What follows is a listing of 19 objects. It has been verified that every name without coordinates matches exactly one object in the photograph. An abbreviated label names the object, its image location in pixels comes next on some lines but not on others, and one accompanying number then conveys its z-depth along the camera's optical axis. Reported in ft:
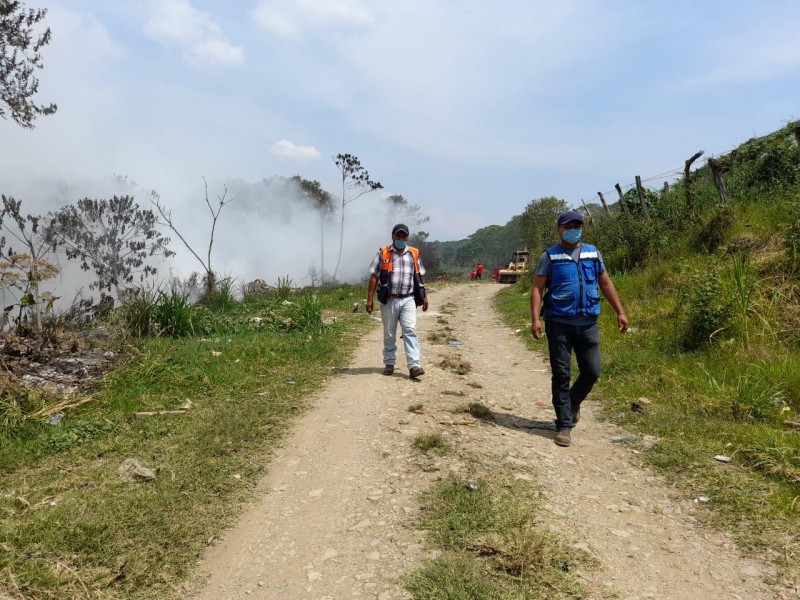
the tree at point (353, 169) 95.35
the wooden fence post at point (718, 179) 34.35
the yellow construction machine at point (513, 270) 96.22
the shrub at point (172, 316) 29.71
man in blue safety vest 14.21
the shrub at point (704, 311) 21.80
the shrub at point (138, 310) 28.17
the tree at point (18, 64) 39.04
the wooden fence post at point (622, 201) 44.17
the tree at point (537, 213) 156.59
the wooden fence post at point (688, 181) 36.24
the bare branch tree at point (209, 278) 42.03
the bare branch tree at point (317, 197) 151.94
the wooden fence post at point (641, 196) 41.27
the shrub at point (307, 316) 31.81
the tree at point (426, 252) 165.96
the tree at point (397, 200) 171.15
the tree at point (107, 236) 64.49
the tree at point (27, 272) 22.74
